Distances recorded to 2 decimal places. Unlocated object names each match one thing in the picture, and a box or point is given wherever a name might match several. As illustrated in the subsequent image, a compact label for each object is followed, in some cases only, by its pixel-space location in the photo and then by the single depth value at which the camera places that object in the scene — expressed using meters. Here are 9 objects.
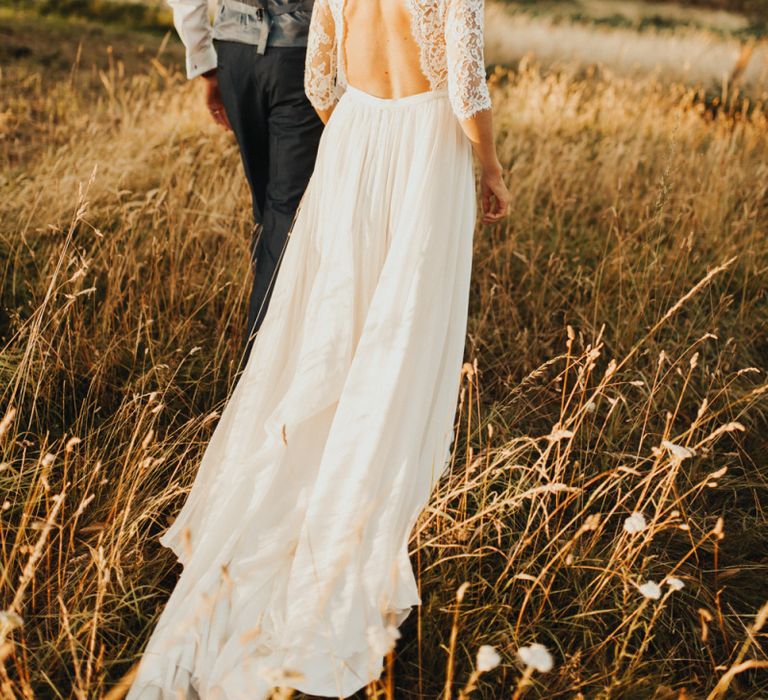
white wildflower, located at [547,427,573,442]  1.91
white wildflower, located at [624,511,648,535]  1.71
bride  1.98
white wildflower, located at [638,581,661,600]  1.58
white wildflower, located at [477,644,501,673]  1.24
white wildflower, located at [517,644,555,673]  1.23
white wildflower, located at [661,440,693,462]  1.80
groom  2.72
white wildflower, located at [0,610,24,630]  1.35
